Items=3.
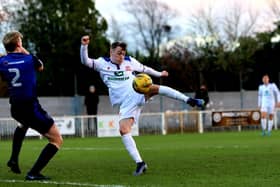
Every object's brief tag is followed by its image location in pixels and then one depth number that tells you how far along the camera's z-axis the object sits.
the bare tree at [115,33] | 58.98
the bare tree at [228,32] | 56.43
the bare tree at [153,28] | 61.94
